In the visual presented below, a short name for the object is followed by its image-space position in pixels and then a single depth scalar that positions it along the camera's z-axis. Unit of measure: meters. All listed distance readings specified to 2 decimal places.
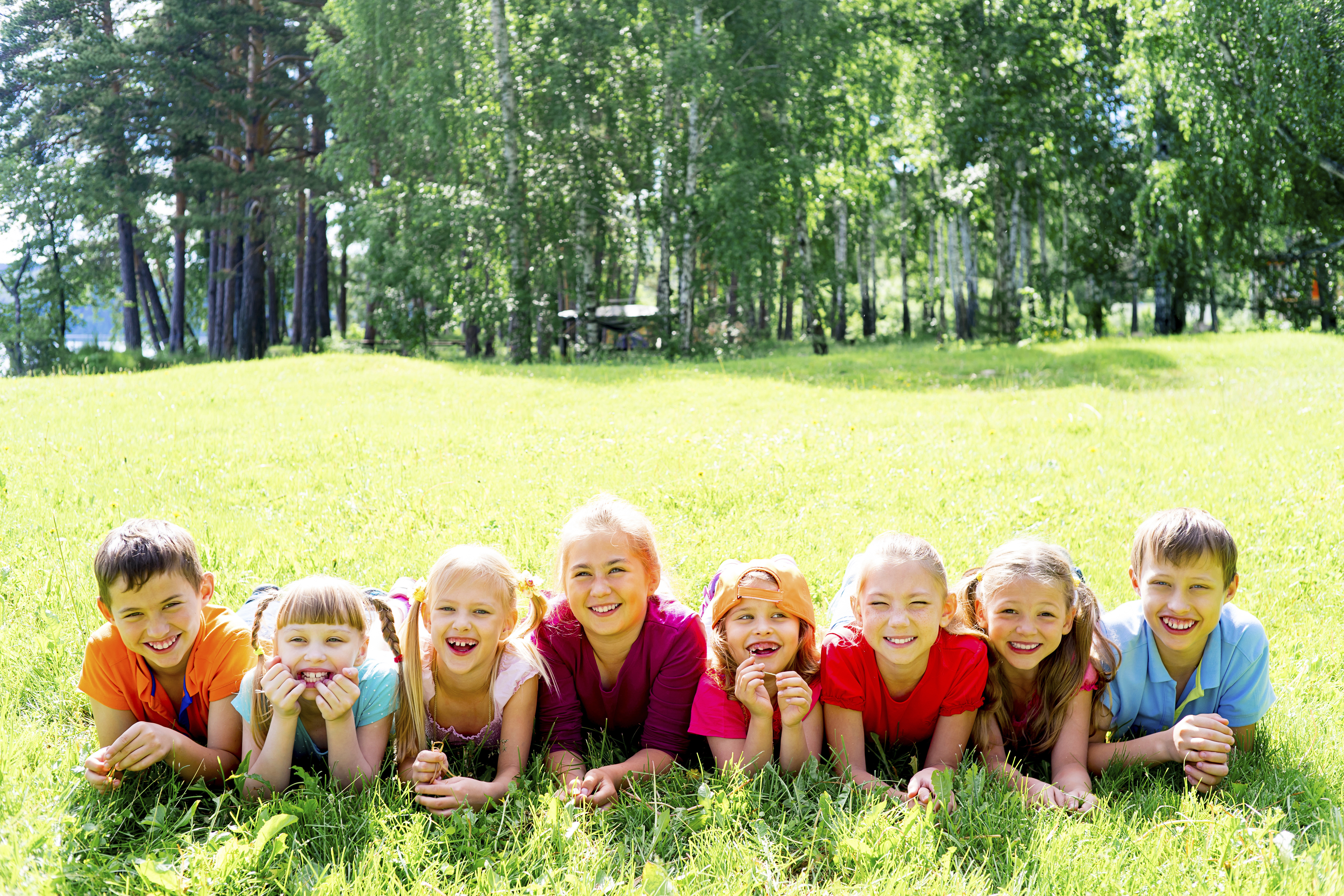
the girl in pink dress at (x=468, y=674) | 3.15
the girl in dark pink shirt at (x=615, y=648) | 3.27
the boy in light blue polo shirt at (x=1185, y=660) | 3.11
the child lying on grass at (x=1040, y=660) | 3.16
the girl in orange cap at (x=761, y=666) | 3.22
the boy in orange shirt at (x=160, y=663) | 2.99
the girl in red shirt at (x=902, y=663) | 3.11
